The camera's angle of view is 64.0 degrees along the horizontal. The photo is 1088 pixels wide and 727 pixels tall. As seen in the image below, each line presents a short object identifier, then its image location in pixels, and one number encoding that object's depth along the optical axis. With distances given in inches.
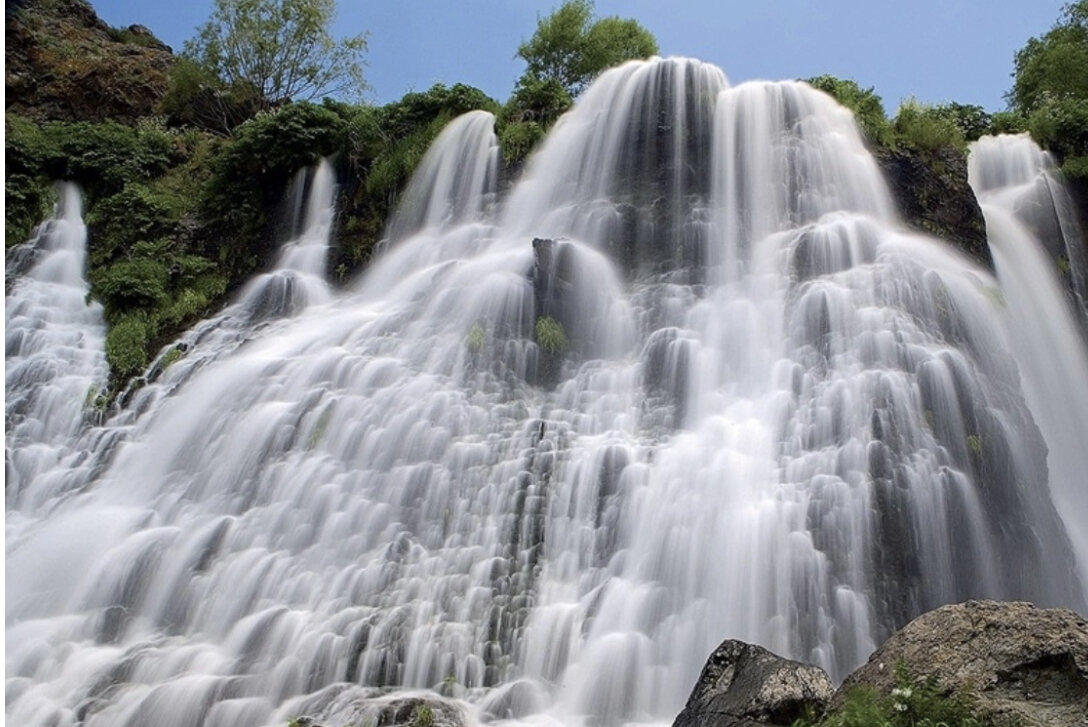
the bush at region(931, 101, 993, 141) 733.9
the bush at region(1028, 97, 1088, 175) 671.8
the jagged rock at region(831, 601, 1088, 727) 173.2
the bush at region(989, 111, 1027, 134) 723.4
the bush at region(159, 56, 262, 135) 935.7
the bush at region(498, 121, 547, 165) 670.5
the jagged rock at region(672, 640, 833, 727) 206.2
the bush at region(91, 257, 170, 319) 614.5
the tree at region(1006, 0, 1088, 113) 900.6
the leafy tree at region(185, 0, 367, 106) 962.7
